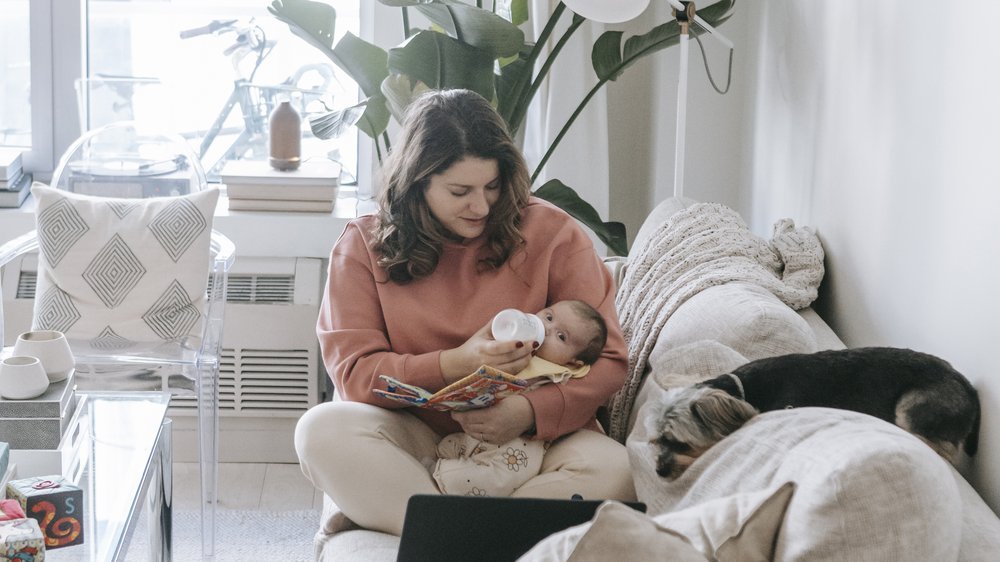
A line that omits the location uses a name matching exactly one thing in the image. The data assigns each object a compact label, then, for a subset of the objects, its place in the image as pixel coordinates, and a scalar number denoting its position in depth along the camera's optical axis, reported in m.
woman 3.16
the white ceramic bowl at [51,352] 3.21
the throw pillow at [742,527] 2.46
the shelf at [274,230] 4.43
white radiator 4.42
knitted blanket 3.34
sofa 2.40
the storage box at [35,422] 3.17
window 4.67
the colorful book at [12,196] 4.47
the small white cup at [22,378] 3.13
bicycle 4.73
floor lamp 3.62
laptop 2.68
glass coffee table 3.04
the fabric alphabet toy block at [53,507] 2.97
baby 3.12
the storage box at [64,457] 3.16
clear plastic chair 3.91
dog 2.75
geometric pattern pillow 3.97
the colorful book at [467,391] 3.05
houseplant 3.89
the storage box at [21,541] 2.80
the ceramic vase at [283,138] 4.51
